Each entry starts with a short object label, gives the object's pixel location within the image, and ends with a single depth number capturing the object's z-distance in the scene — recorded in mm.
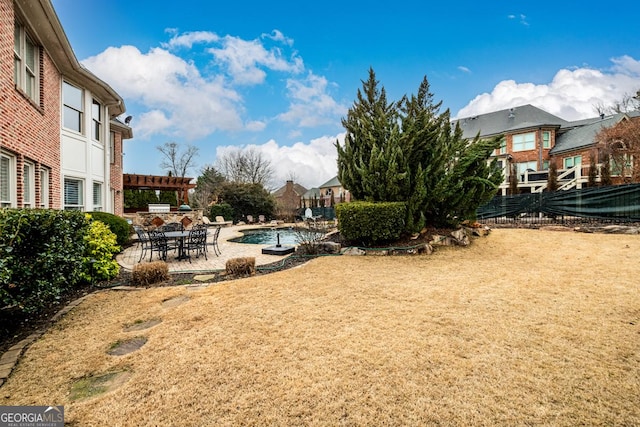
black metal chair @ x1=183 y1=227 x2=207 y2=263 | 8802
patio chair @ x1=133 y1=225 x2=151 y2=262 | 8367
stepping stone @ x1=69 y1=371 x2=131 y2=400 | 2441
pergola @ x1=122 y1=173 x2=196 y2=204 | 19438
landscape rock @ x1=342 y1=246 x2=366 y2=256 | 8484
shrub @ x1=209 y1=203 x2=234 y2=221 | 23875
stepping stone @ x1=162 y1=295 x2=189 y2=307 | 4673
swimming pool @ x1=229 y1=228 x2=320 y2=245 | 13469
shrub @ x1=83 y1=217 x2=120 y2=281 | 5879
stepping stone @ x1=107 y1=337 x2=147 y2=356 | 3158
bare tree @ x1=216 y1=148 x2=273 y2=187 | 41781
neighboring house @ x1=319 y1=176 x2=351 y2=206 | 49994
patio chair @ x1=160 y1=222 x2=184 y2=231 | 10892
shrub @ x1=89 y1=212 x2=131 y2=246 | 9336
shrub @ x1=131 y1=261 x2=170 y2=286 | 5934
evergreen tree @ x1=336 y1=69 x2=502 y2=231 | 8711
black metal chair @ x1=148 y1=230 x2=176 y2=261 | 8320
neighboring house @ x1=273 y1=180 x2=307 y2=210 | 27984
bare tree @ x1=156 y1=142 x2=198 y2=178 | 40750
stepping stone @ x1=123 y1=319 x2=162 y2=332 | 3764
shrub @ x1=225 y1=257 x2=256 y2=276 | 6629
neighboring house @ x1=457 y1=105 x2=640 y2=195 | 22641
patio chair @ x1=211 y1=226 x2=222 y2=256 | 9800
